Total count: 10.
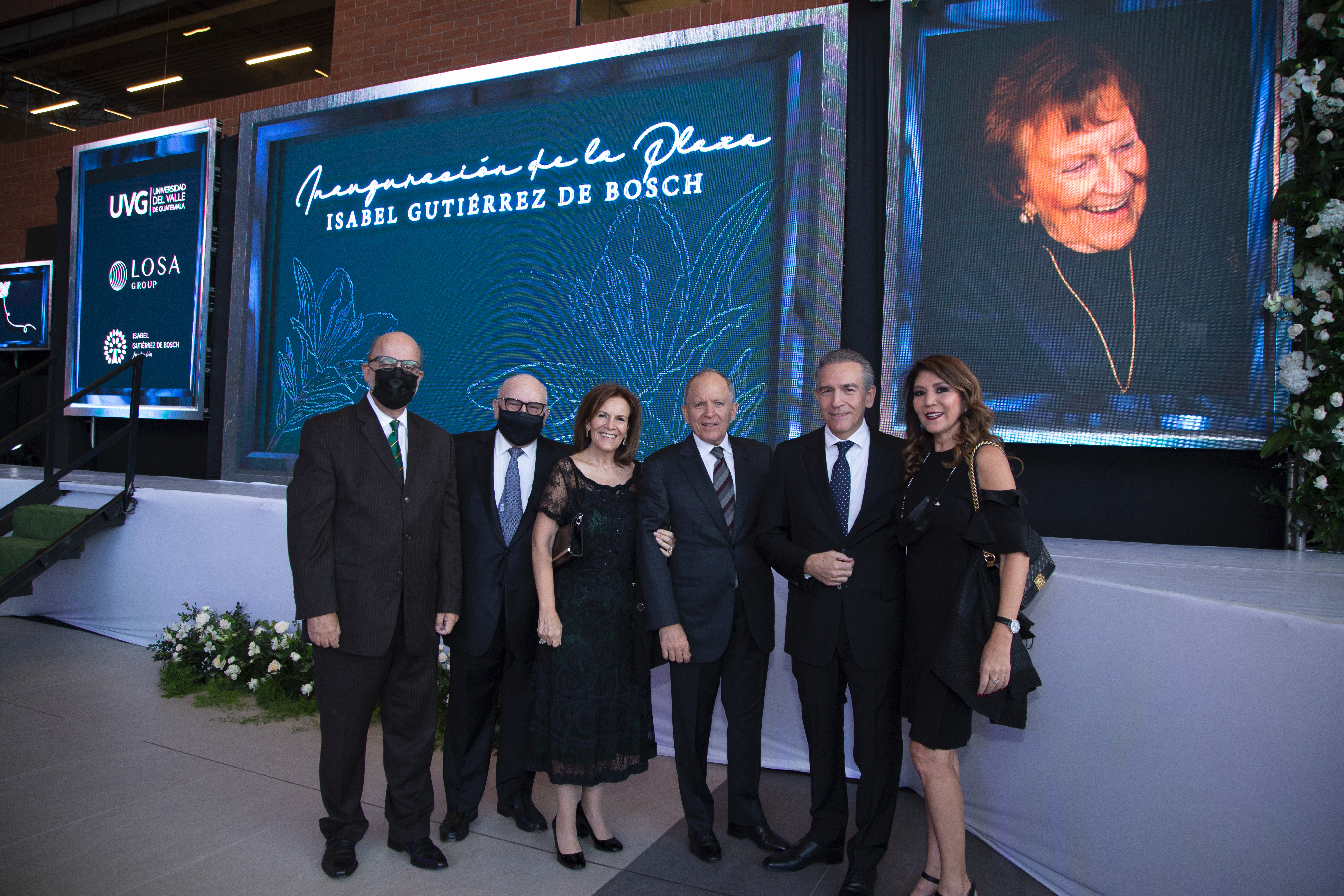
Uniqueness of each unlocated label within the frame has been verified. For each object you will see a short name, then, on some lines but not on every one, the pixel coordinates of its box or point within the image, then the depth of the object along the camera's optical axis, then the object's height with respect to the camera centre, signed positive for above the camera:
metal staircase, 4.79 -0.65
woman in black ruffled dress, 2.12 -0.25
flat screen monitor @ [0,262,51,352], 7.90 +1.14
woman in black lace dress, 2.49 -0.61
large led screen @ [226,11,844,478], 4.44 +1.32
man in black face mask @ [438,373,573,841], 2.79 -0.58
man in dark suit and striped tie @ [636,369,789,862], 2.55 -0.45
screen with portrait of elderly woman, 3.62 +1.22
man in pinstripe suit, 2.43 -0.47
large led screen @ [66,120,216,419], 6.48 +1.34
